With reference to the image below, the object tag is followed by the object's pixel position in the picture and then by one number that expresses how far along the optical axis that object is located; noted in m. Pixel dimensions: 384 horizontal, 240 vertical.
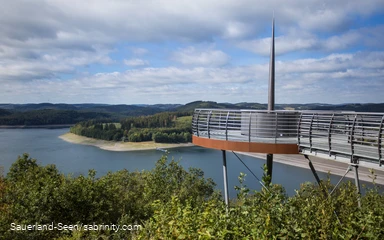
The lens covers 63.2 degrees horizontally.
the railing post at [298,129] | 8.48
